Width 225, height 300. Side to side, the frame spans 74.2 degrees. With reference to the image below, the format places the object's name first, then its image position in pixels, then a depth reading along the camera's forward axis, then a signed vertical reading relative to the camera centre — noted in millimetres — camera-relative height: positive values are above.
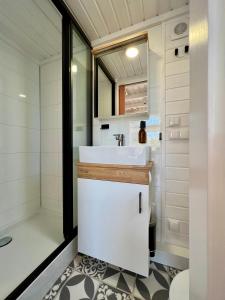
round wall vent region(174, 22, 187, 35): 1214 +989
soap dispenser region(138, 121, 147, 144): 1348 +121
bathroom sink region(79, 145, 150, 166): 1072 -48
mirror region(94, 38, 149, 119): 1385 +677
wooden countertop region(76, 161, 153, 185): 1050 -181
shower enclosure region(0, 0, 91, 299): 1300 +256
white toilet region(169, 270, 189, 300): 734 -729
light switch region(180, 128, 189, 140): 1200 +121
